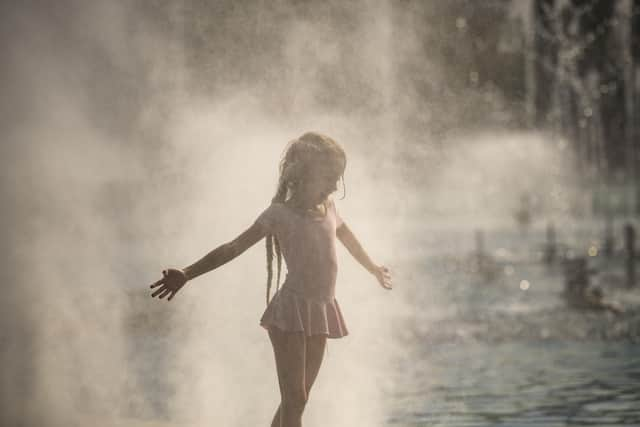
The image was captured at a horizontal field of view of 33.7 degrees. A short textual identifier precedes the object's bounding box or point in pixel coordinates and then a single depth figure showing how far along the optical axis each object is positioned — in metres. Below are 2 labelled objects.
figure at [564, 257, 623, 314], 13.57
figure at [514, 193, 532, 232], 56.91
